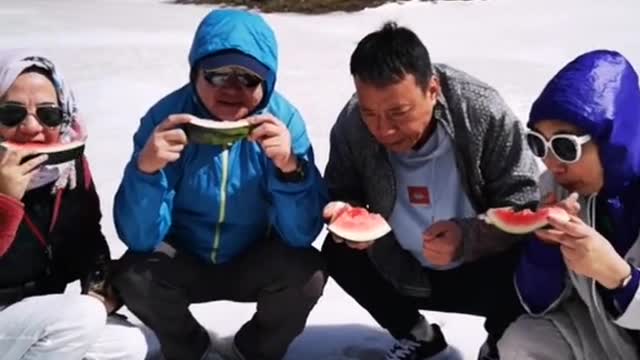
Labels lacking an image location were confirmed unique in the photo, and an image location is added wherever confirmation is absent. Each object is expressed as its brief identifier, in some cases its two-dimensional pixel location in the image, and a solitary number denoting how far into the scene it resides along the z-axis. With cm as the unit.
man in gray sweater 287
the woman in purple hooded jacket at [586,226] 246
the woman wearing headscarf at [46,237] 274
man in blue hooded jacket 291
